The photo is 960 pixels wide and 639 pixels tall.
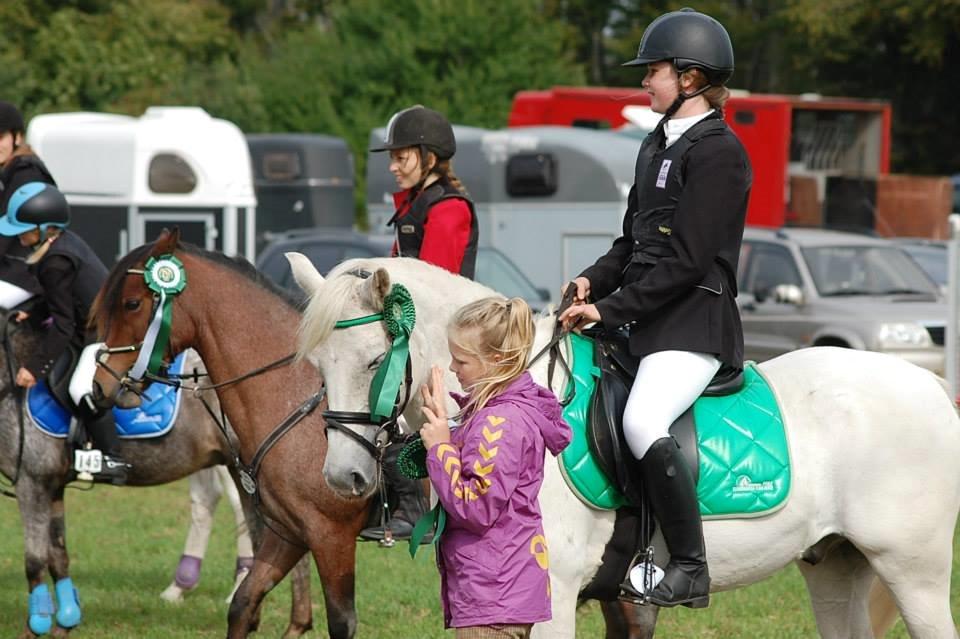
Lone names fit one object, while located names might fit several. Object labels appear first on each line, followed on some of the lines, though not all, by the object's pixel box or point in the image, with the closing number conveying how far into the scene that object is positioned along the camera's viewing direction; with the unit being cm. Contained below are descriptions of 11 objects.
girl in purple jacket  805
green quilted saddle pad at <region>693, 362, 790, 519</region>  989
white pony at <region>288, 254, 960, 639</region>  977
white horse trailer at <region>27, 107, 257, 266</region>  2839
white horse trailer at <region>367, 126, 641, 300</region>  3112
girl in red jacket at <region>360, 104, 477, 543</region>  1220
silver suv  2886
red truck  3597
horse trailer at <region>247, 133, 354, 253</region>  4156
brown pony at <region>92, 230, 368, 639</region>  1197
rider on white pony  953
